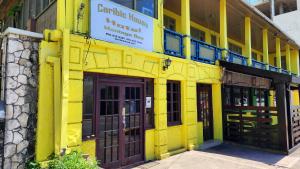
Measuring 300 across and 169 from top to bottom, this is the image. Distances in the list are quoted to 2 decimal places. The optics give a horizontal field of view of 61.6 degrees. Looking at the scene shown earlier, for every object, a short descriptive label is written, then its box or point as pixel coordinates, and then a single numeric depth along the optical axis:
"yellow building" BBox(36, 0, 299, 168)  5.32
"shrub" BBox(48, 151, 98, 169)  4.52
